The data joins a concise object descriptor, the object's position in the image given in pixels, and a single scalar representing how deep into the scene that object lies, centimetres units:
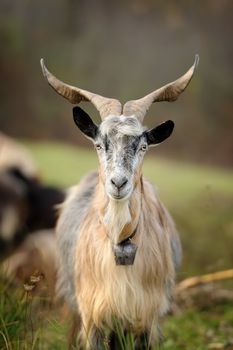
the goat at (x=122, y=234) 956
